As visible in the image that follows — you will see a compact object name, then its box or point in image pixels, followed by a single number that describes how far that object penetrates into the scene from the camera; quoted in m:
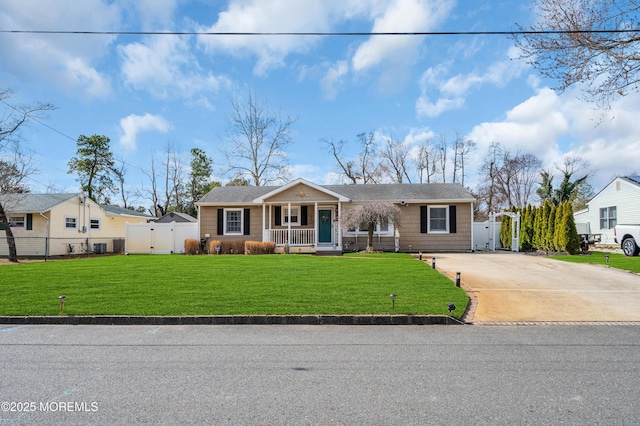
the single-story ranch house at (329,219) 20.03
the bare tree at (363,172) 39.81
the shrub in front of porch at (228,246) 19.98
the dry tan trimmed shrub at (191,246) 20.23
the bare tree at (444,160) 40.06
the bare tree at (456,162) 39.75
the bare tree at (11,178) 20.46
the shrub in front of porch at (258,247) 18.73
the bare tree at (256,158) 35.59
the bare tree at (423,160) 40.06
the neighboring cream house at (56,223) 23.25
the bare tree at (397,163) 39.69
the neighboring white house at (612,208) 20.72
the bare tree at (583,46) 9.03
